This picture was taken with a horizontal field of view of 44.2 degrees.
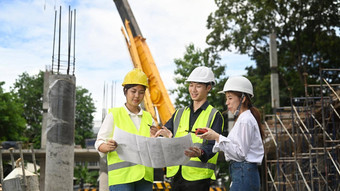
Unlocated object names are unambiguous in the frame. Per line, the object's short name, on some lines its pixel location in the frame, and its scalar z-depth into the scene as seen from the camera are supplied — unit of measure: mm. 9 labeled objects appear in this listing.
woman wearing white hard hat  3518
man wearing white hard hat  3916
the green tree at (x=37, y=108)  47962
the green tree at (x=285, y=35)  24031
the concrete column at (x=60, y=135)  7555
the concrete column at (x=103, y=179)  8930
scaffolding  13362
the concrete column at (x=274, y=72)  19734
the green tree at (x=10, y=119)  35344
